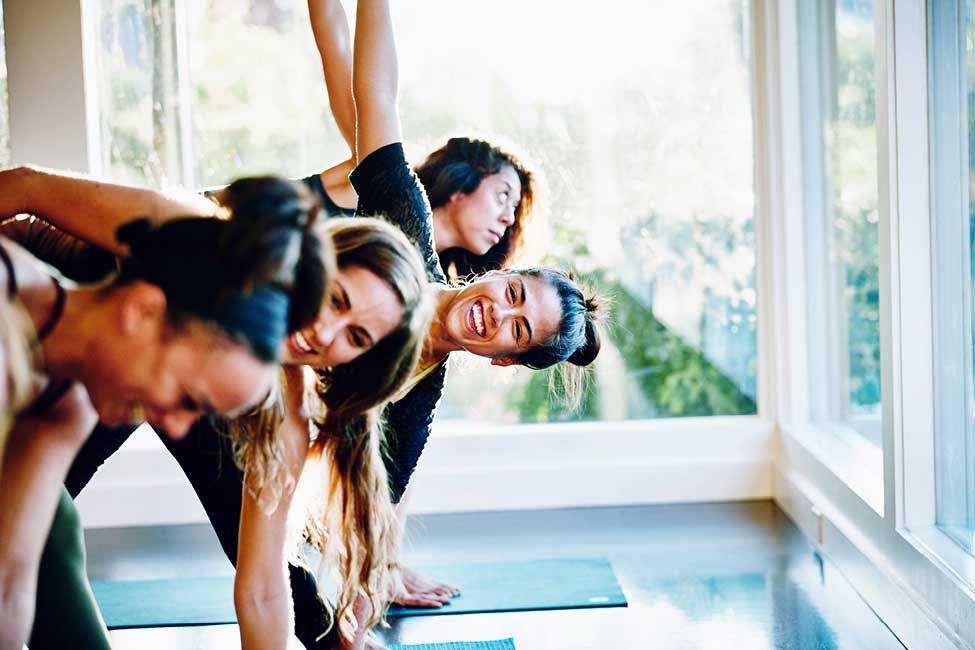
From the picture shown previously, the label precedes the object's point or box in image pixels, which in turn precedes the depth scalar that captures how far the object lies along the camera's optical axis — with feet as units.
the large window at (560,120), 14.51
